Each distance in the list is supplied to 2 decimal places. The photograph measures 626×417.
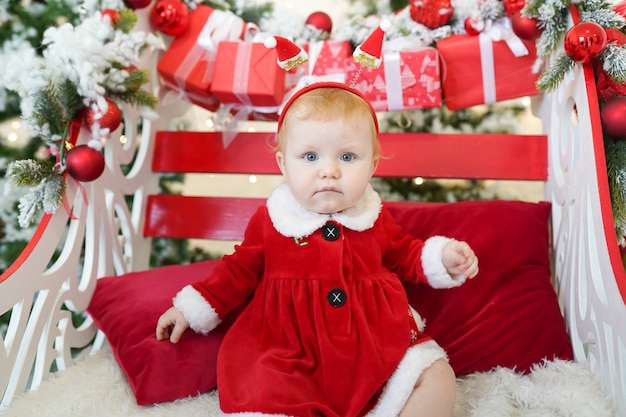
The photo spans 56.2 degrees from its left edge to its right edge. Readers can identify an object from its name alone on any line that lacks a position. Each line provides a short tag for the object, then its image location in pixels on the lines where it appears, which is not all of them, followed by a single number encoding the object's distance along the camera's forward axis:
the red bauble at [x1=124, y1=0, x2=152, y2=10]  1.47
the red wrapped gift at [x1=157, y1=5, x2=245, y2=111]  1.54
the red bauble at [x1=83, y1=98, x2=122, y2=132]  1.29
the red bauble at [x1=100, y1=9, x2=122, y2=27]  1.38
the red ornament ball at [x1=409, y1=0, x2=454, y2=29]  1.46
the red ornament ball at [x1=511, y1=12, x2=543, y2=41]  1.32
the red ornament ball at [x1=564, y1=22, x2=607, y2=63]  1.10
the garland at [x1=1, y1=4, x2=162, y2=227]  1.19
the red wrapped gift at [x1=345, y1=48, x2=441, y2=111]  1.45
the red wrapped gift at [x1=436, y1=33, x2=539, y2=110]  1.44
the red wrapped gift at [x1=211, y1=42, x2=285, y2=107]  1.47
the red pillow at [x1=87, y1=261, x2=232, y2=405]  1.15
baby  1.02
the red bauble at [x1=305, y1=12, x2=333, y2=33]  1.57
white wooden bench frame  1.02
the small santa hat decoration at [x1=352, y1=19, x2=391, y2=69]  1.11
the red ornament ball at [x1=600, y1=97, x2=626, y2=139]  1.10
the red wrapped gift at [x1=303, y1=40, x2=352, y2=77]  1.50
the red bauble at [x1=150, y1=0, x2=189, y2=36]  1.54
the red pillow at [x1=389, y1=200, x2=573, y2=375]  1.19
